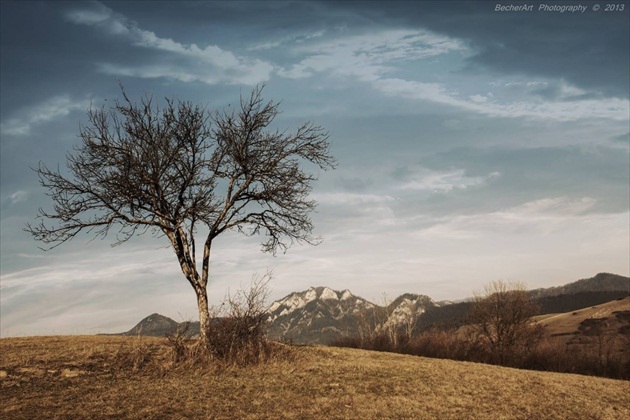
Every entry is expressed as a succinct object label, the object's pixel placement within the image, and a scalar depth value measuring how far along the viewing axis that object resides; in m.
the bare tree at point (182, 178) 18.22
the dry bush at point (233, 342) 16.05
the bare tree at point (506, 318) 59.94
